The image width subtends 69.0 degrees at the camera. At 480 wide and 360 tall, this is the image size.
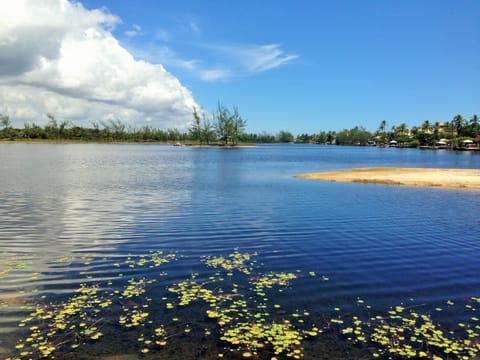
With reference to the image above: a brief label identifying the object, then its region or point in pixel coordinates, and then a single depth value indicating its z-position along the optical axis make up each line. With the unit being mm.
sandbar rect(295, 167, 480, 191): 36969
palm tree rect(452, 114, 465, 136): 195250
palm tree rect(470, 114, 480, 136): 185825
